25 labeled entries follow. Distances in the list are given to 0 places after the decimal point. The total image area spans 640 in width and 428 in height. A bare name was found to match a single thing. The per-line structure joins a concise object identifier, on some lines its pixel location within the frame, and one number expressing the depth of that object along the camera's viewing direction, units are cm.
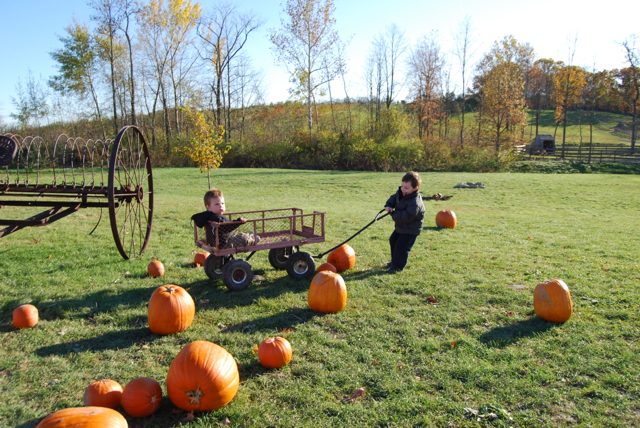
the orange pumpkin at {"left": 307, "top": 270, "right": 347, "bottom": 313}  533
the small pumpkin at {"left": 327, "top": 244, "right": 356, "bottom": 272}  728
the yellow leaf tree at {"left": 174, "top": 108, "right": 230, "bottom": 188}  1804
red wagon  609
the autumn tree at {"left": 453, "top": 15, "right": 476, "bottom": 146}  4400
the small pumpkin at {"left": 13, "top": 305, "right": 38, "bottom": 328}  483
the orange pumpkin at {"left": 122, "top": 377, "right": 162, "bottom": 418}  320
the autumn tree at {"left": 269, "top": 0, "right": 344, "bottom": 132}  3603
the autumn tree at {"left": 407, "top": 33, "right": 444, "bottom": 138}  4259
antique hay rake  584
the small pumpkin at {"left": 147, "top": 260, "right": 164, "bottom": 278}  679
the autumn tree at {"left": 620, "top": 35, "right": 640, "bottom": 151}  4378
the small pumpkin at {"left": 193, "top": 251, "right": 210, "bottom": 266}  751
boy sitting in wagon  609
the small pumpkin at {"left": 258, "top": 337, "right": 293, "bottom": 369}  395
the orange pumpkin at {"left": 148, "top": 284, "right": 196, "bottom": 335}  463
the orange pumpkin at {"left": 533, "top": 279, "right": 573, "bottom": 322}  502
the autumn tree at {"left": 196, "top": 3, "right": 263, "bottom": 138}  4284
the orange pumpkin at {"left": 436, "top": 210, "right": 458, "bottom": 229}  1159
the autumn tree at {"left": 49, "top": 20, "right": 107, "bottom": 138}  4044
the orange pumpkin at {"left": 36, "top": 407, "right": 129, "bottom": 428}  270
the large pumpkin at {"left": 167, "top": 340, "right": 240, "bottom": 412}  328
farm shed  4891
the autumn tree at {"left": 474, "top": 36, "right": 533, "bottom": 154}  3831
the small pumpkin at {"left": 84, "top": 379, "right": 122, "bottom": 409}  324
